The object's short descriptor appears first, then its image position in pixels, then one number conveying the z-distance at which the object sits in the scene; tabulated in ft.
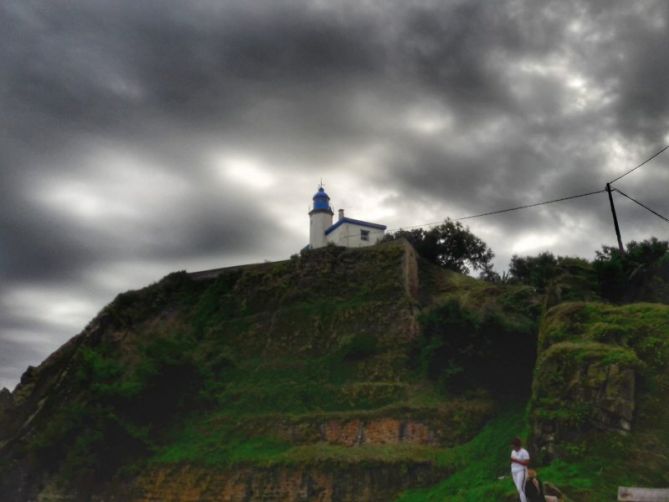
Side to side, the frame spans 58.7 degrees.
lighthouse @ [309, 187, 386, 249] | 110.52
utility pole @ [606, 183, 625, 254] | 75.59
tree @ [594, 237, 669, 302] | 61.31
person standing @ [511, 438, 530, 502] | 34.12
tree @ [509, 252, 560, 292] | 69.45
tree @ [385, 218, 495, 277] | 111.04
